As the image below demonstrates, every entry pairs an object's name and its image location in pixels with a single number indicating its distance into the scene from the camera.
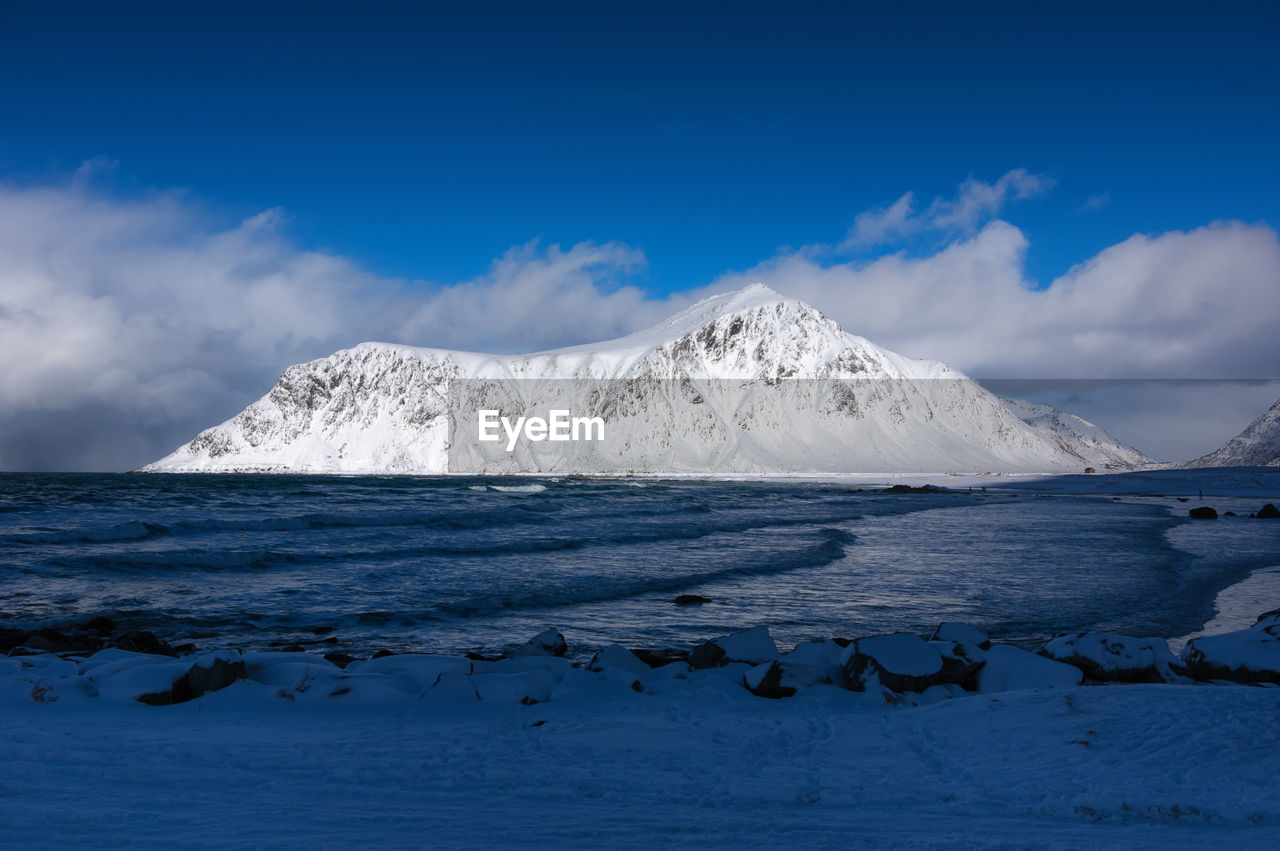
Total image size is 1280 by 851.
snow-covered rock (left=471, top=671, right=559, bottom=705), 7.36
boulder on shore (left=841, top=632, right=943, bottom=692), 7.77
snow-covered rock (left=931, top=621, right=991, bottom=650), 9.34
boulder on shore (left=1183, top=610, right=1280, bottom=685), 7.97
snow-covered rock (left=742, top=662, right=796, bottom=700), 7.74
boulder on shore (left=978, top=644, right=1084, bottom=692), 7.70
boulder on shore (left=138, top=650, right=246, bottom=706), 7.27
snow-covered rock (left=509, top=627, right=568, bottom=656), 9.73
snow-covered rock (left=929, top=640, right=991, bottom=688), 7.94
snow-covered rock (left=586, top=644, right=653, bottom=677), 8.41
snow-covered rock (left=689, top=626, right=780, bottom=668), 9.03
